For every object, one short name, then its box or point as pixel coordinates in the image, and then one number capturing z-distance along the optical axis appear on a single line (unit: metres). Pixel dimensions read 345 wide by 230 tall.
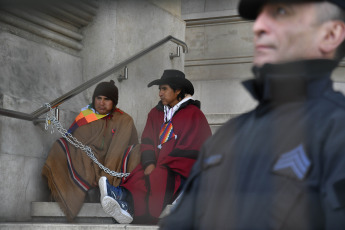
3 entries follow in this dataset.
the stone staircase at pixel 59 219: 3.78
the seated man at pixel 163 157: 4.18
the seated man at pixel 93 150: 4.46
